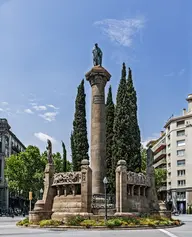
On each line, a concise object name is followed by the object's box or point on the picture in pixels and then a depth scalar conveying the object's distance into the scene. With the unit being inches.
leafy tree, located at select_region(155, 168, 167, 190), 1920.0
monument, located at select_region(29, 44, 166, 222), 666.7
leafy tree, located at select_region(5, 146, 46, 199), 1508.6
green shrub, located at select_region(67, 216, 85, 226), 617.6
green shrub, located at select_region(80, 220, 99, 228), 608.7
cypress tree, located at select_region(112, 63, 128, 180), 1223.8
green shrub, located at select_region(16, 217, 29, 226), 702.3
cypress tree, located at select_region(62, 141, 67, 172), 1253.2
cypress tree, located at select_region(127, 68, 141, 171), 1255.3
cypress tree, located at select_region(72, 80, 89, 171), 1286.8
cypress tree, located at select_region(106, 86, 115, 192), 1198.0
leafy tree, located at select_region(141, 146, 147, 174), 1743.3
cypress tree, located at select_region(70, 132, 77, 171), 1281.2
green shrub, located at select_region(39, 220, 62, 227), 628.8
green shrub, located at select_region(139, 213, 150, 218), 694.1
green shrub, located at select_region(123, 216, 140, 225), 624.8
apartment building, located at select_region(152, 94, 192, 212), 1988.1
